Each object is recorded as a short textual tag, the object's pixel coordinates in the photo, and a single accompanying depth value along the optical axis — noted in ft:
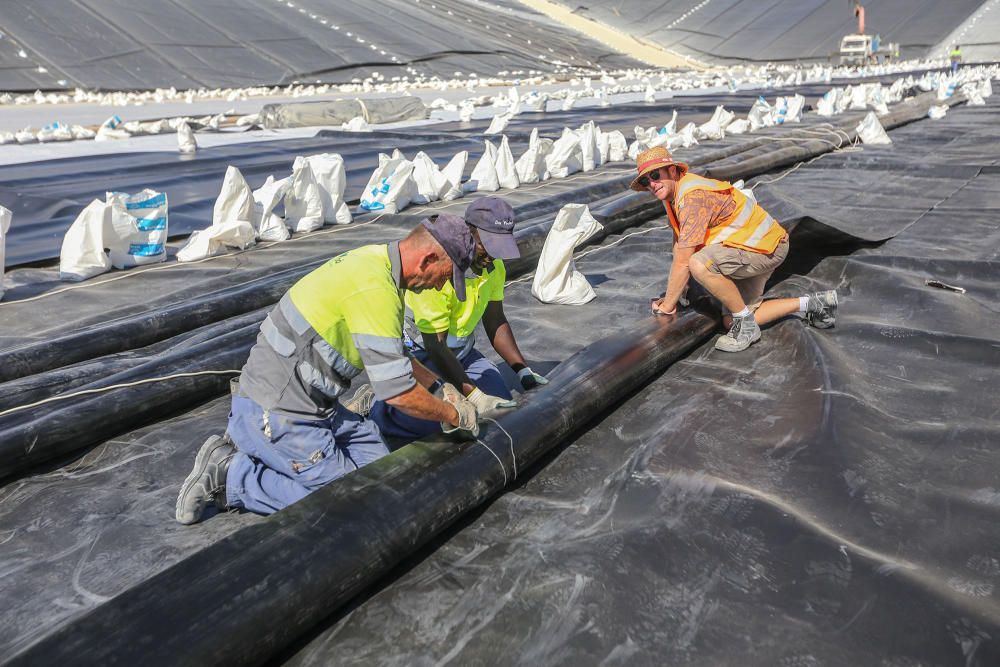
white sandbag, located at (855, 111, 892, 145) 34.73
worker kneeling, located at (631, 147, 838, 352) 12.98
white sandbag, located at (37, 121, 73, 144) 37.11
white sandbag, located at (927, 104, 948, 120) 44.47
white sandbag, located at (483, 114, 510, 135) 40.81
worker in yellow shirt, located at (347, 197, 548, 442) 8.81
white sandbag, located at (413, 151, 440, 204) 25.64
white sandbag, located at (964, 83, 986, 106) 50.80
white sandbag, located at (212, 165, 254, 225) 20.13
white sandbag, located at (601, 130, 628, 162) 32.99
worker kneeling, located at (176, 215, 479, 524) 7.64
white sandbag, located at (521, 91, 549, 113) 51.83
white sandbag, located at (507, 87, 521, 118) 48.35
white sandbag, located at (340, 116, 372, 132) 41.39
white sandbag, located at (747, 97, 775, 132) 40.32
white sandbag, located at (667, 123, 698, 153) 34.68
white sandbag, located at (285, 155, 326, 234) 21.99
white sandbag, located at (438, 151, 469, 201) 26.14
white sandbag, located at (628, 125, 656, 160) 33.12
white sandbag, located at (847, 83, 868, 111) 47.78
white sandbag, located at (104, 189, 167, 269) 18.54
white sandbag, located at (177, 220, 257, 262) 19.53
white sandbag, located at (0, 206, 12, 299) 16.05
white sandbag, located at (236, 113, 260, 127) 43.19
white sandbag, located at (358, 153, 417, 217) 24.20
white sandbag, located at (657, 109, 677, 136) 35.72
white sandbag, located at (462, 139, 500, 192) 27.73
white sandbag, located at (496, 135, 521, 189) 28.12
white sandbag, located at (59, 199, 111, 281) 17.90
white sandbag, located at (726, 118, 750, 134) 39.37
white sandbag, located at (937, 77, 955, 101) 51.59
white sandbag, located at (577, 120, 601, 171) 30.89
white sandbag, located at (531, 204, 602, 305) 15.64
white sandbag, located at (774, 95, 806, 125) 42.86
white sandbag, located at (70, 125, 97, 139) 37.68
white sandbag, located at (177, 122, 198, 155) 32.91
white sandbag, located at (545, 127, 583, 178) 29.86
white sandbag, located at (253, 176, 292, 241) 21.25
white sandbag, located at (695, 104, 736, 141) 37.63
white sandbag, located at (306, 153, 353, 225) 22.72
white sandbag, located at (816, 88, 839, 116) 45.57
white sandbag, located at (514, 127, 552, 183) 28.94
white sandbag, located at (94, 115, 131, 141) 37.47
